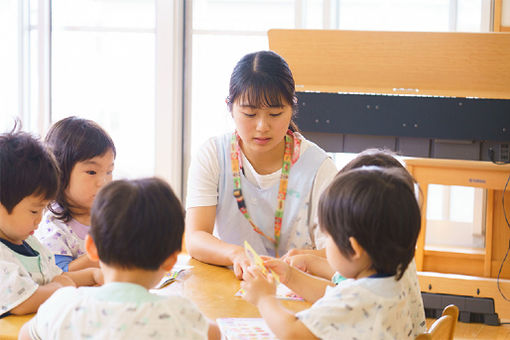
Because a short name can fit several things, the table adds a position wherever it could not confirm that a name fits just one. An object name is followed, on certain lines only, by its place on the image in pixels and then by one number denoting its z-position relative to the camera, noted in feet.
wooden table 7.88
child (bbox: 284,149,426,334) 7.98
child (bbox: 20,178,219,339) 7.06
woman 9.50
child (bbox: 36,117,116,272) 9.03
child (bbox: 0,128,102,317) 7.90
